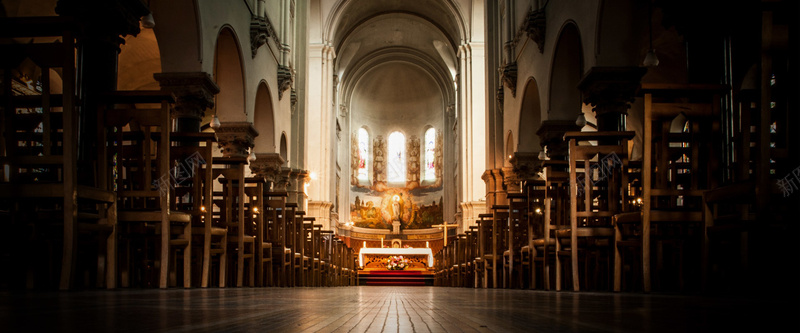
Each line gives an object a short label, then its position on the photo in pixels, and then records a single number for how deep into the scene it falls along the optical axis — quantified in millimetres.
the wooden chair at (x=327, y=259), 14398
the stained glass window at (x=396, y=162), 36531
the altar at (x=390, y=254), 22891
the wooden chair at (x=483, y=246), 11457
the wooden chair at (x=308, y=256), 12055
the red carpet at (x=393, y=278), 21281
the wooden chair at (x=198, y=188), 6133
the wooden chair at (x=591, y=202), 5969
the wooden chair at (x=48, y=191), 3705
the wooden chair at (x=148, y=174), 4910
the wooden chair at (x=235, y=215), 7152
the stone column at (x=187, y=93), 8891
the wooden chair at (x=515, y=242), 8953
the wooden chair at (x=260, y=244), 8078
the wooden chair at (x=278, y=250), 9156
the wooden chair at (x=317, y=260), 12883
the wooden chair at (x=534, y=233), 7708
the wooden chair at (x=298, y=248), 10336
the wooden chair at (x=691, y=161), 4613
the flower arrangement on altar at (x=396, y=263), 22209
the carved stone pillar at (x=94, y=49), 5273
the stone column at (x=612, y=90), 7926
